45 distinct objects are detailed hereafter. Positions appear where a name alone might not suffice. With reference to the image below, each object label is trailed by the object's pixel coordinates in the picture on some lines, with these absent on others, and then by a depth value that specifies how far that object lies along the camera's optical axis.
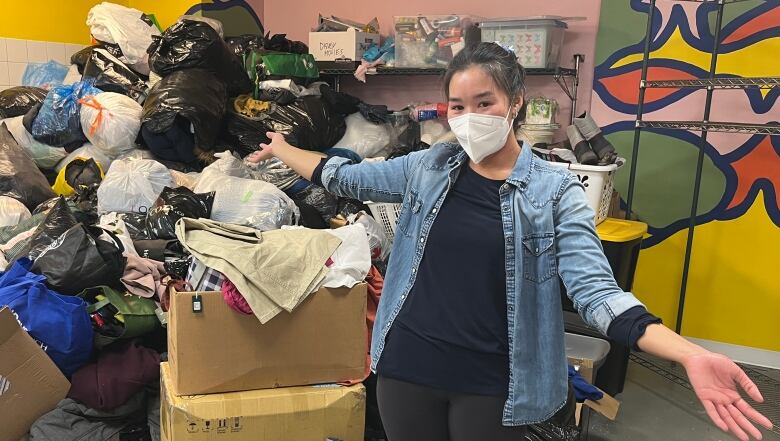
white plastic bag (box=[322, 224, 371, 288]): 2.08
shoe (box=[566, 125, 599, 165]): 2.79
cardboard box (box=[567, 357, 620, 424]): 2.23
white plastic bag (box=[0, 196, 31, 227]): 2.74
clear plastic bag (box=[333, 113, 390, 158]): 3.46
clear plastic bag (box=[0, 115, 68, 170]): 3.32
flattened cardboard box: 1.89
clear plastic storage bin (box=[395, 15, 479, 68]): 3.36
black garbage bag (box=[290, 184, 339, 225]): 3.07
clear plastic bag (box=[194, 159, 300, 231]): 2.69
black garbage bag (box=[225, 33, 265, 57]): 3.74
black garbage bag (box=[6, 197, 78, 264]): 2.27
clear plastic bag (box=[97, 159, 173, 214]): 2.77
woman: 1.20
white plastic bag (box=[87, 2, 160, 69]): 3.54
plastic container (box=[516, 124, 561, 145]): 3.18
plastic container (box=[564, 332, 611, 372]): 2.27
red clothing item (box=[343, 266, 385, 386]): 2.35
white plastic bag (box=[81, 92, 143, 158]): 3.11
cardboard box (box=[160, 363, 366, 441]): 1.92
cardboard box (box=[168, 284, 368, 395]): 1.93
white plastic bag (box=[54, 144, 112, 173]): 3.24
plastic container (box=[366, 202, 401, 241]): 2.89
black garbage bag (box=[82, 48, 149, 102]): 3.44
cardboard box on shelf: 3.65
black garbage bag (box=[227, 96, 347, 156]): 3.32
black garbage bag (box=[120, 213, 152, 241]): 2.61
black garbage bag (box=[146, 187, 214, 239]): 2.59
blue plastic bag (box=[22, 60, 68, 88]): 3.84
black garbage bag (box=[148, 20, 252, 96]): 3.25
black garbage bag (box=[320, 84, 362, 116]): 3.51
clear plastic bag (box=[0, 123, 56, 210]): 3.00
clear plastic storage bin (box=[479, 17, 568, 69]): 3.12
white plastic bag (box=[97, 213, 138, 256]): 2.38
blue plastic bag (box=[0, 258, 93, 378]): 1.99
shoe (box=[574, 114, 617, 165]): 2.80
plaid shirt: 1.95
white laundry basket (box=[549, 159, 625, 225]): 2.66
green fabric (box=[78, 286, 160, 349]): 2.14
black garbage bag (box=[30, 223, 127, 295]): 2.12
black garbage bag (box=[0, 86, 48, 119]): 3.49
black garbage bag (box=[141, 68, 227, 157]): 3.04
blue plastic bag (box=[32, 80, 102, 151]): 3.22
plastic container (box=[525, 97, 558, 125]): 3.19
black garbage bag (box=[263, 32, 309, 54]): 3.78
